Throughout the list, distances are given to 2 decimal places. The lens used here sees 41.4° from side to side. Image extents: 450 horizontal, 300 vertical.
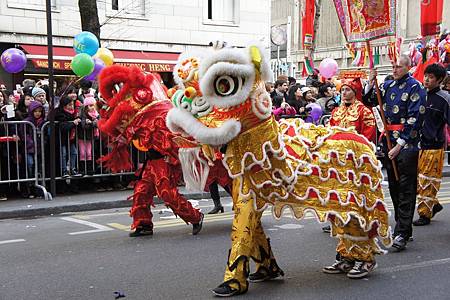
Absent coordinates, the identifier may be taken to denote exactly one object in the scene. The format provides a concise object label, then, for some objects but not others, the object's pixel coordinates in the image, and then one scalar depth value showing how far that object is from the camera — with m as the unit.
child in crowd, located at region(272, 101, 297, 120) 11.51
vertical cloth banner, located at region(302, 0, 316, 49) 21.41
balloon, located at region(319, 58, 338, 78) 16.58
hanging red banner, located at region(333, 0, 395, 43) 5.80
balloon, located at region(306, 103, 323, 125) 11.91
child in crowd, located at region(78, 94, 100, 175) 10.18
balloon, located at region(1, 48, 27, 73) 12.59
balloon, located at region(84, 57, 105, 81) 10.94
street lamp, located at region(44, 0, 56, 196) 9.48
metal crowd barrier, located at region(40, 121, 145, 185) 10.09
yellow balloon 11.12
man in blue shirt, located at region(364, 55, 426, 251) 5.89
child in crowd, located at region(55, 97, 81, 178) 10.05
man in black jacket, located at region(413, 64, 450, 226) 6.84
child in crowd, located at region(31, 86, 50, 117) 10.35
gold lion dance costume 4.29
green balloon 9.97
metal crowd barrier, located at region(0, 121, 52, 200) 9.55
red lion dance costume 6.52
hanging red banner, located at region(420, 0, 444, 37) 15.52
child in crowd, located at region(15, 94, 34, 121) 9.97
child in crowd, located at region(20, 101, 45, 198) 9.66
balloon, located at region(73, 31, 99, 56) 11.02
